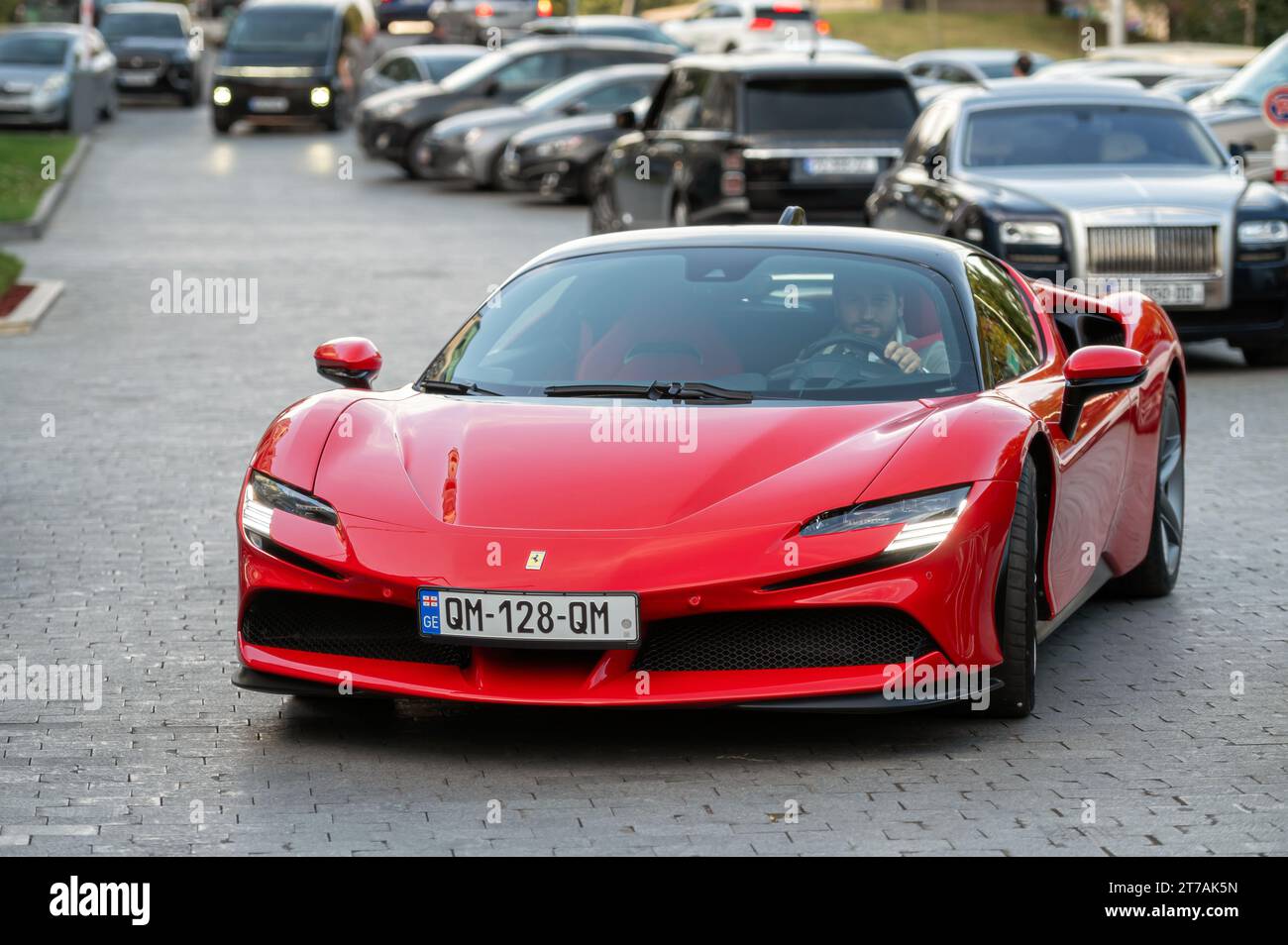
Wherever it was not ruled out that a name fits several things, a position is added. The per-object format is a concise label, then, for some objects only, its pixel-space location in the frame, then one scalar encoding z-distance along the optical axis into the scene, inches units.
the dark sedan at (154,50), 1705.2
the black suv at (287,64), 1471.5
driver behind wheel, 265.6
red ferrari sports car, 222.4
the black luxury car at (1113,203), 543.8
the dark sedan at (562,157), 1052.5
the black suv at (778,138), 712.4
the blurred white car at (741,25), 1779.0
